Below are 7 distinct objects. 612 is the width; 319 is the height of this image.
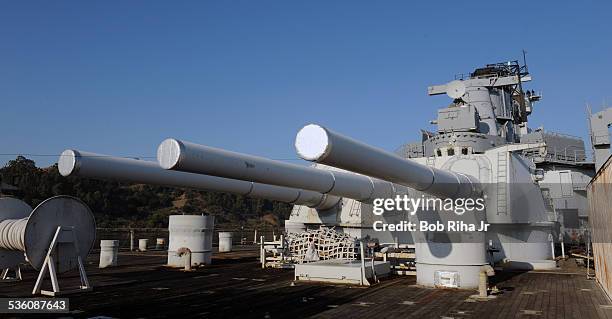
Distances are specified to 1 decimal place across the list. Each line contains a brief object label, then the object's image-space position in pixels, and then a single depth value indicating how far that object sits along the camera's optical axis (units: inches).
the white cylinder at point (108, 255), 690.8
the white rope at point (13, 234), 443.5
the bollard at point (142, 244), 1062.4
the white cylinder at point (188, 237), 698.2
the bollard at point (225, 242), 1055.9
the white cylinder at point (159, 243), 1117.3
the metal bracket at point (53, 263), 421.4
